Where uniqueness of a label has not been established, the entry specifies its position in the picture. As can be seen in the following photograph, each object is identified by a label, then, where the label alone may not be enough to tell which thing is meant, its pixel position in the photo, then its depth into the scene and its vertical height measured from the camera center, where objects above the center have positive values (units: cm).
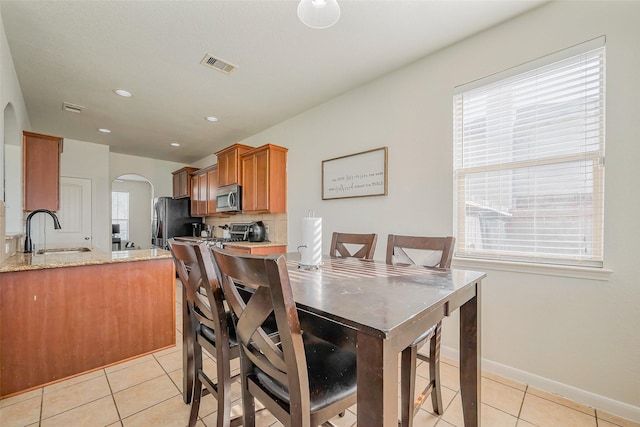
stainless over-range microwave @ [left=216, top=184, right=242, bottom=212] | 422 +23
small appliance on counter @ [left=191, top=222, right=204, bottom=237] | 591 -34
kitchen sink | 299 -45
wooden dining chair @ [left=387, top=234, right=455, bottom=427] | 130 -67
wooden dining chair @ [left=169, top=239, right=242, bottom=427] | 114 -56
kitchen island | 178 -74
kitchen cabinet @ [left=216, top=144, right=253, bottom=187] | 423 +78
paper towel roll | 155 -16
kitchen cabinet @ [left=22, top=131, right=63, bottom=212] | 312 +47
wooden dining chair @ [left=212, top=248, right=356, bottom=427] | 78 -51
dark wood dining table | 73 -32
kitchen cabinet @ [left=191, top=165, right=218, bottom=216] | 496 +41
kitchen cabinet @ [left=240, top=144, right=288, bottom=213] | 376 +47
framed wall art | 271 +41
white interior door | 463 -6
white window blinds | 170 +37
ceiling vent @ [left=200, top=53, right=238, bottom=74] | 240 +135
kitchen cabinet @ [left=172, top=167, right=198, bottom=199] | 569 +64
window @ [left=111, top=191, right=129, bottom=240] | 858 +1
